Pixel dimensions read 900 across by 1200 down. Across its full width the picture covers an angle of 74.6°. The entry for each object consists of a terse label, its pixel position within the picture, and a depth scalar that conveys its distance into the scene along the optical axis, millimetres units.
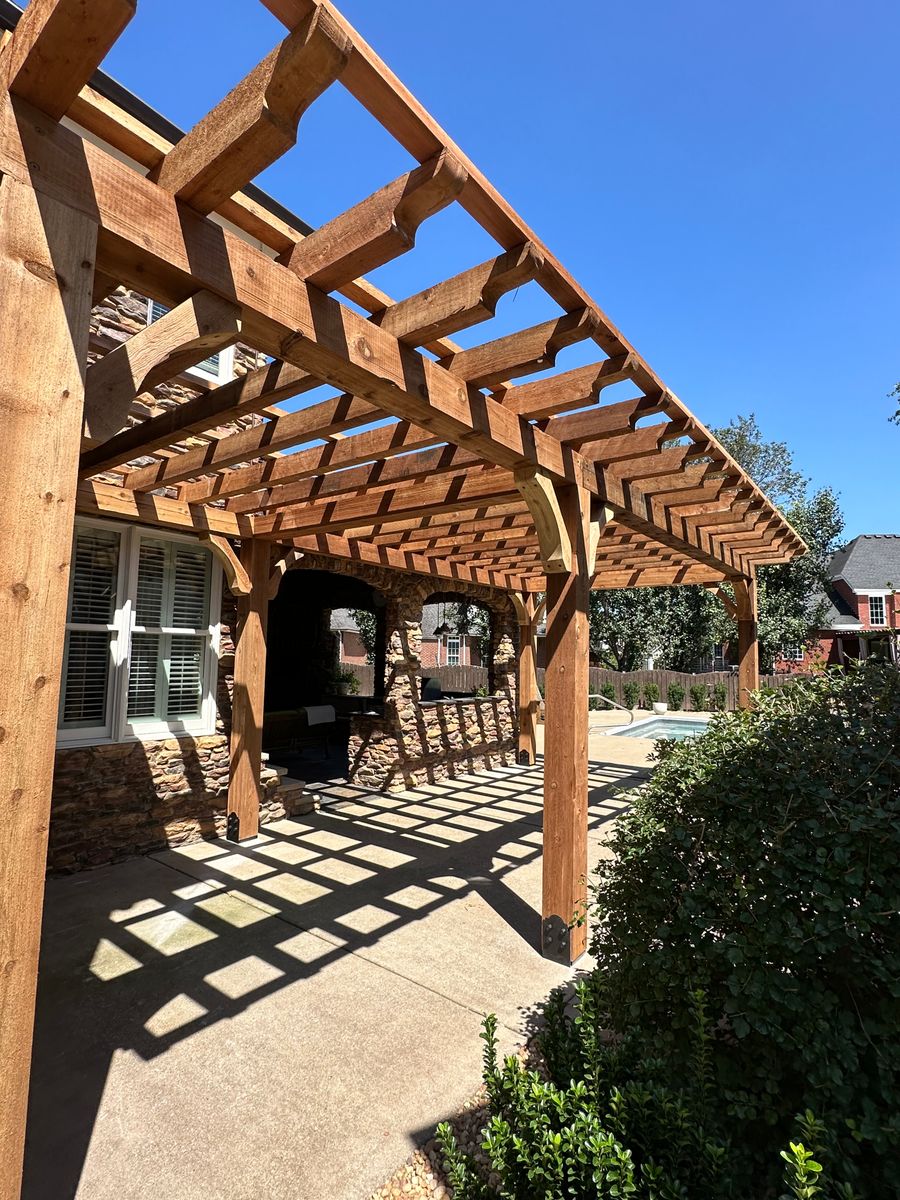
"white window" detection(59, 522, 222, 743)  5281
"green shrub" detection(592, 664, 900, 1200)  1777
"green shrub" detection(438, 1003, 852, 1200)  1661
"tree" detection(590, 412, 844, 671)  23828
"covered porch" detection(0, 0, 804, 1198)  1467
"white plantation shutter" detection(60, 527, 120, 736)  5203
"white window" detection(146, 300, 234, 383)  6027
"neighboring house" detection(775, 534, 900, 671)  26469
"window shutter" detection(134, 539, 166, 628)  5727
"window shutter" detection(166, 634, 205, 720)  5957
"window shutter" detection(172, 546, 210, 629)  6035
